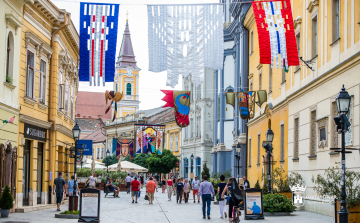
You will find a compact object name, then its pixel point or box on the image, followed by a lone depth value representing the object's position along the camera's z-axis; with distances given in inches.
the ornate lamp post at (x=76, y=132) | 823.1
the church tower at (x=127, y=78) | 4463.8
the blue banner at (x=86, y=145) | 1289.4
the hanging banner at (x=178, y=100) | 1053.8
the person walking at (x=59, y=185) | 889.6
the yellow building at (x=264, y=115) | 1032.2
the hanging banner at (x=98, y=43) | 744.3
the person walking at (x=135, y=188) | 1229.7
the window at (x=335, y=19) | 714.8
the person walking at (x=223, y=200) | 771.4
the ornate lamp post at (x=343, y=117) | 477.0
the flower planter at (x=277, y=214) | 749.9
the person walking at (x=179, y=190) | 1246.3
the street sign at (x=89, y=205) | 623.5
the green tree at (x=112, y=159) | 3419.3
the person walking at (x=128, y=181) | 1721.2
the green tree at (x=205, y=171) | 1895.9
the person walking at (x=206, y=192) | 772.0
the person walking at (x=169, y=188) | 1368.1
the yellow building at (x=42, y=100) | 832.3
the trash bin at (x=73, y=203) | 761.6
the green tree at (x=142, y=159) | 3127.5
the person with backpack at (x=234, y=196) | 642.2
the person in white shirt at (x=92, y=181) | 1267.2
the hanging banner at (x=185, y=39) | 758.5
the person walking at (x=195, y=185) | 1280.8
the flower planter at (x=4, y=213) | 678.8
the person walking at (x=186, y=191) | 1261.1
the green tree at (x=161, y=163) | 2827.3
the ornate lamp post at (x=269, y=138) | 901.2
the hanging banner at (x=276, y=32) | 698.2
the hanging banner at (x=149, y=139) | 2551.7
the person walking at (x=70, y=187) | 1048.5
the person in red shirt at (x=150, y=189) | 1185.4
